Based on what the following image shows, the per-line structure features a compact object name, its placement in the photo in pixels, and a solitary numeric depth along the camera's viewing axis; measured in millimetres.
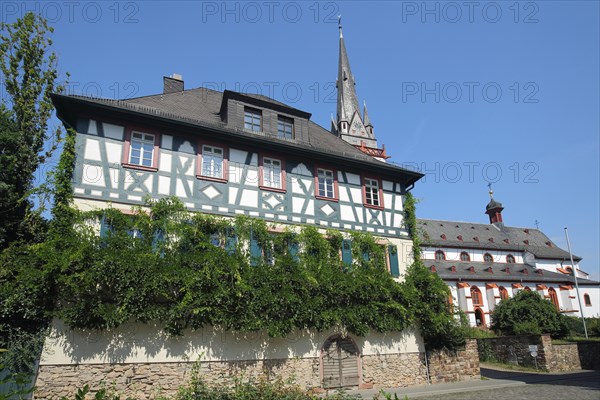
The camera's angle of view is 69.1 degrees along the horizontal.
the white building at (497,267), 45188
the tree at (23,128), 13133
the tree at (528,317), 32938
